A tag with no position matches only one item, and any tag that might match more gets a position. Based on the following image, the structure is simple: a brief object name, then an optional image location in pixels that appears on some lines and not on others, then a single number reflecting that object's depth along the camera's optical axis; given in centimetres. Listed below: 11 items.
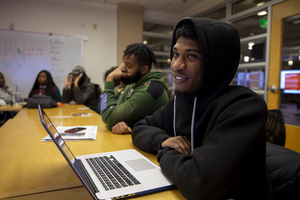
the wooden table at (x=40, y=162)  63
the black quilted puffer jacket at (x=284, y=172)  69
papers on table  120
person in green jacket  141
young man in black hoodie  57
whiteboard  421
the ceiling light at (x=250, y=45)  375
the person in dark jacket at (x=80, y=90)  338
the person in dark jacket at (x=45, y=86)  398
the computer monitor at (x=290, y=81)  295
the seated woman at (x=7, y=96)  330
